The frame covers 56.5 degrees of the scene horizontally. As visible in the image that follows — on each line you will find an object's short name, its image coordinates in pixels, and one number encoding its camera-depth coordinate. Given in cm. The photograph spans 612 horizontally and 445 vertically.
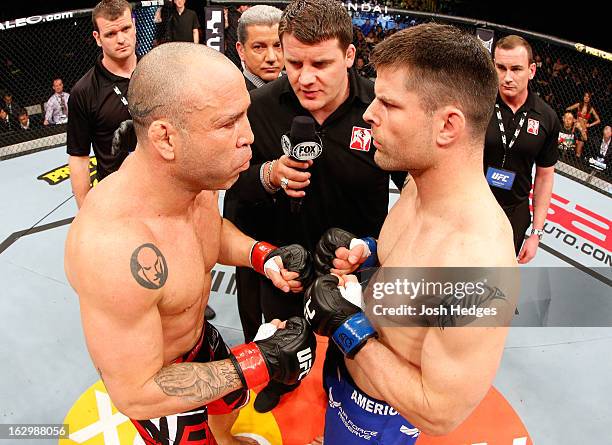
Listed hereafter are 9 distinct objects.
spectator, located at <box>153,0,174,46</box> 729
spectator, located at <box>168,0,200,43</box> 721
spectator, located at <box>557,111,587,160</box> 633
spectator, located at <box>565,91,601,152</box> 624
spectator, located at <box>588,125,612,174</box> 601
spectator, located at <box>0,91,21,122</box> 641
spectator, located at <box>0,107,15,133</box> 639
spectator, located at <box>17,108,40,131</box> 646
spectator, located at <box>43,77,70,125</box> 666
